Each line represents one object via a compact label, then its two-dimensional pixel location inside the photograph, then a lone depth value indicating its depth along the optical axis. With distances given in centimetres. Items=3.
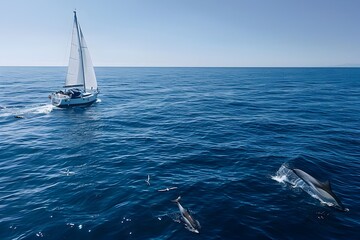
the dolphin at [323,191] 1711
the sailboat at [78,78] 5766
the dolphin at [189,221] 1582
